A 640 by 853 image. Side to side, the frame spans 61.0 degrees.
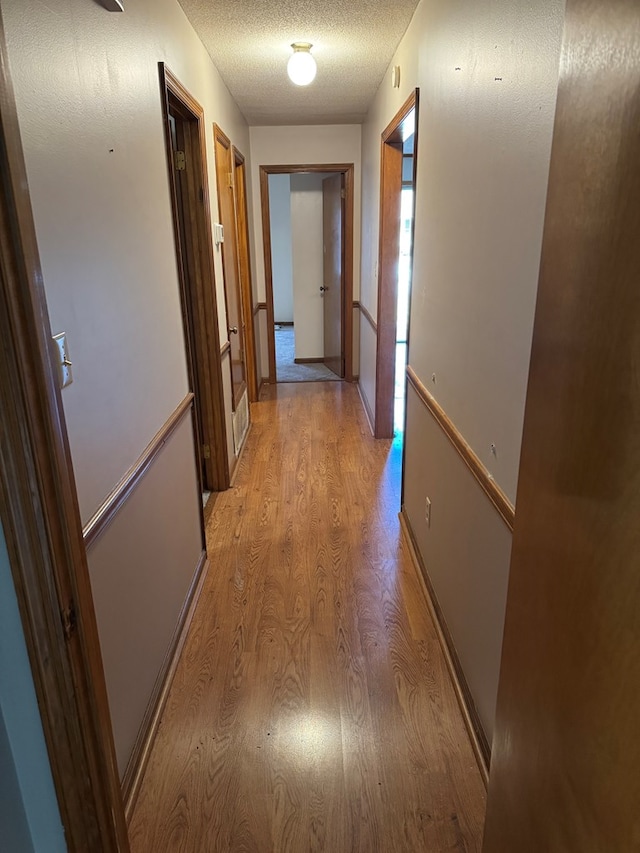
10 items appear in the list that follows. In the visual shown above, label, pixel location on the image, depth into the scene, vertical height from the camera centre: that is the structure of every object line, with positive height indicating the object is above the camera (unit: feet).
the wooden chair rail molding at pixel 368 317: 13.39 -1.73
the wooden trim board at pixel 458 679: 5.19 -4.55
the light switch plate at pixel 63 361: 3.76 -0.71
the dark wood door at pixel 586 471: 1.99 -0.92
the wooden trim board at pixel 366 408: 14.67 -4.29
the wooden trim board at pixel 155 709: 4.88 -4.56
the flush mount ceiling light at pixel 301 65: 9.23 +3.04
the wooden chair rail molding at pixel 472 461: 4.47 -1.99
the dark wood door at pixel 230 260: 11.06 -0.15
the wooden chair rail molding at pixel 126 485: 4.22 -2.01
